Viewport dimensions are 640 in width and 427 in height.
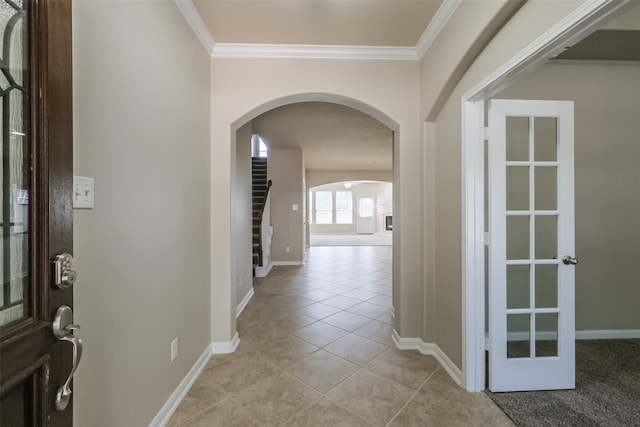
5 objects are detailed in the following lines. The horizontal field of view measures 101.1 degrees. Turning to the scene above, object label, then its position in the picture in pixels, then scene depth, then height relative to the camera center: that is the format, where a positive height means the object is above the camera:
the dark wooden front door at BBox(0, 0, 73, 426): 0.63 +0.02
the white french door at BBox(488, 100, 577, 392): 1.79 -0.23
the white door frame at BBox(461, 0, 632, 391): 1.81 -0.22
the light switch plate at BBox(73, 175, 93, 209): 0.97 +0.08
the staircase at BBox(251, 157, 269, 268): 5.12 +0.37
